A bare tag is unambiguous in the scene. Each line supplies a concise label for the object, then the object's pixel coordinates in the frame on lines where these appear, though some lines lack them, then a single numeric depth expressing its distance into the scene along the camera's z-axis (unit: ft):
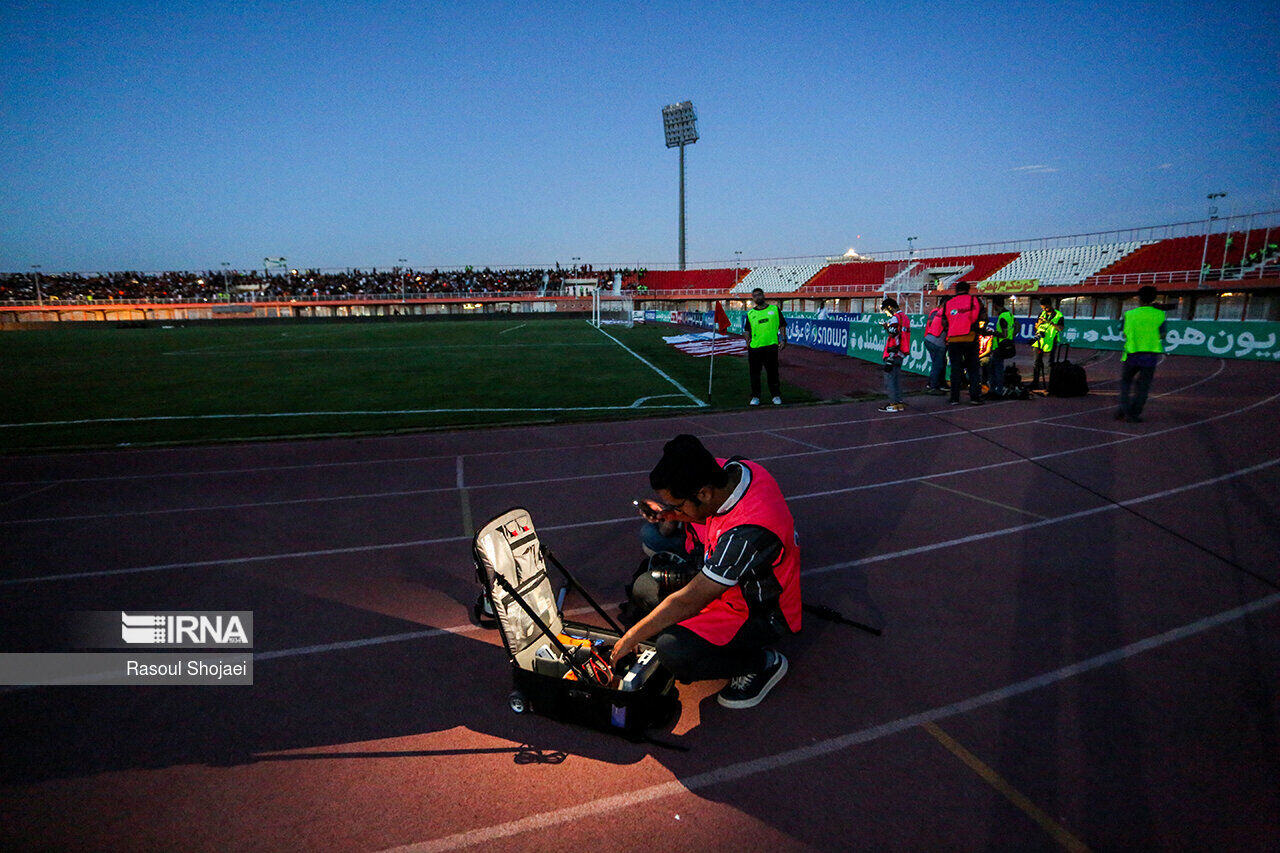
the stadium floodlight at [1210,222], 110.93
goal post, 161.79
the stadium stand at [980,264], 176.86
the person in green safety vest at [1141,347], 29.78
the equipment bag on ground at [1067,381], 39.86
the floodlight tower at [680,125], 254.68
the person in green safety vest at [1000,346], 38.34
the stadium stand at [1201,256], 109.19
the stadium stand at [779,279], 231.50
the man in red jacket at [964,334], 35.09
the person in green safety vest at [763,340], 37.58
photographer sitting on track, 9.25
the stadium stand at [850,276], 199.27
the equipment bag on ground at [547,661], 9.56
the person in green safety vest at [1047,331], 42.14
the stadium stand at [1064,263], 147.38
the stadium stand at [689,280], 263.70
